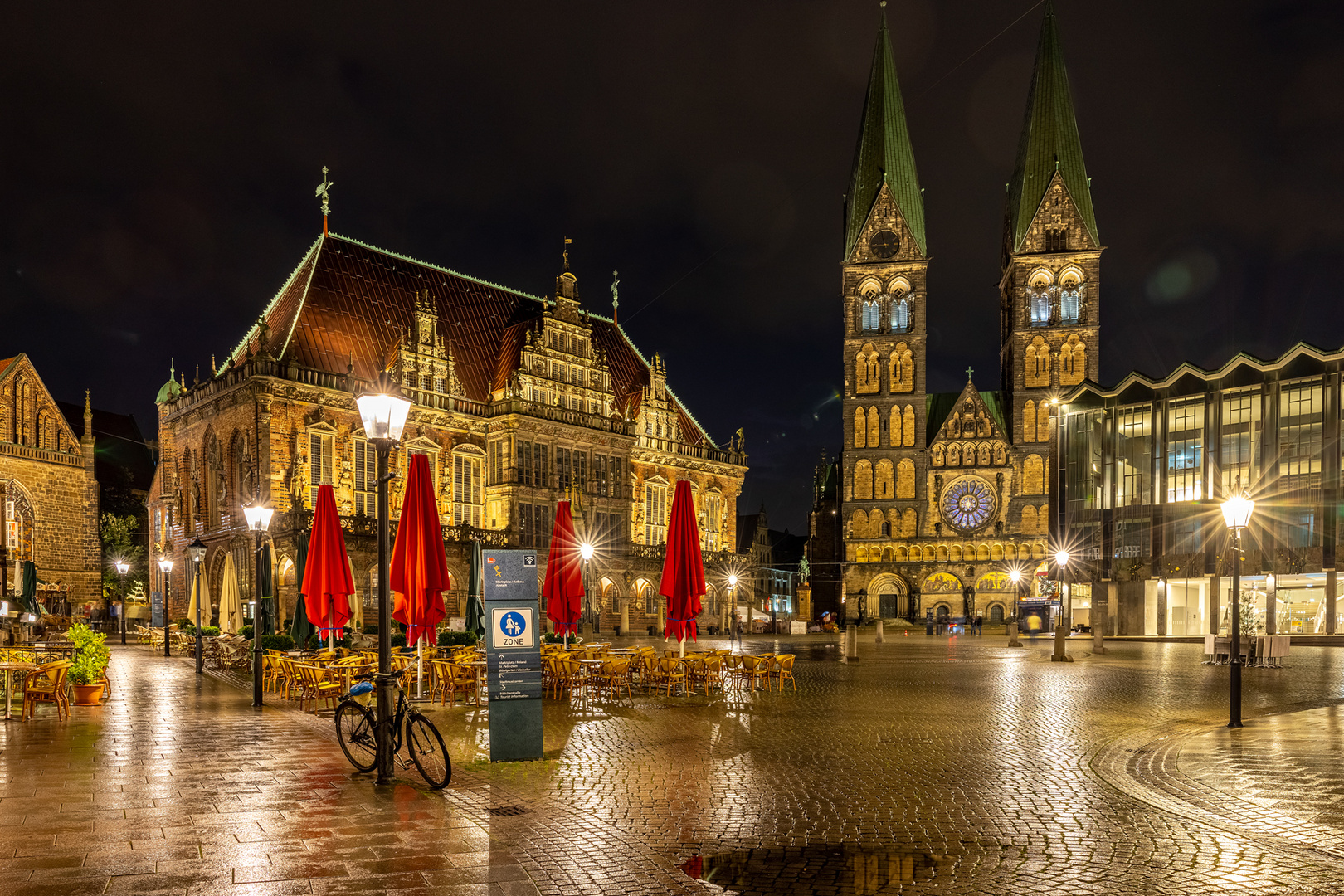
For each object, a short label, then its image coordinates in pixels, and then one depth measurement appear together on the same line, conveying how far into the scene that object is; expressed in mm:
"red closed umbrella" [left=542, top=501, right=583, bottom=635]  20281
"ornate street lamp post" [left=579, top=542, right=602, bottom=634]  49659
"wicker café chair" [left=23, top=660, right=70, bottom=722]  14898
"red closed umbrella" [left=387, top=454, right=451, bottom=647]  16453
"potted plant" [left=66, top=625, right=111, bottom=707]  16562
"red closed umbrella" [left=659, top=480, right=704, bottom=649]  19297
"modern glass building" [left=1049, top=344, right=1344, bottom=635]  43531
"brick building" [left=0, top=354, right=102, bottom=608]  46000
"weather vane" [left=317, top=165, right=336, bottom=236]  46438
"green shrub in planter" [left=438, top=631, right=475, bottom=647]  29353
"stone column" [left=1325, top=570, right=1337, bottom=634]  42750
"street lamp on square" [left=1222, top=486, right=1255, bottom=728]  14023
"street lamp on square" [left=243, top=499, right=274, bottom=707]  16672
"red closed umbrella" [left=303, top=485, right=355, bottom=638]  19375
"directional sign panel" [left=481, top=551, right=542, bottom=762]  11297
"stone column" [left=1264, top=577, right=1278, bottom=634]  35531
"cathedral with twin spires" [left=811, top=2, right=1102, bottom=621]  73250
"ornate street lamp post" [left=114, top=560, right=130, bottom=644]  41016
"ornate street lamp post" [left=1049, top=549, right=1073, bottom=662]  28645
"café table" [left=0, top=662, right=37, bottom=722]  14414
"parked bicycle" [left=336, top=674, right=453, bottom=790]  9945
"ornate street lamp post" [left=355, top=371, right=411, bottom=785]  10078
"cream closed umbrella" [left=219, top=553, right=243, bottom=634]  28438
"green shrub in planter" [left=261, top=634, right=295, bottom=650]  24938
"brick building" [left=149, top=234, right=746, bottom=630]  40719
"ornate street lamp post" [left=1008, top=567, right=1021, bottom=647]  40478
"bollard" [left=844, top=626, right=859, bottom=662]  29266
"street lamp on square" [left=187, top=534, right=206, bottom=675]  26158
